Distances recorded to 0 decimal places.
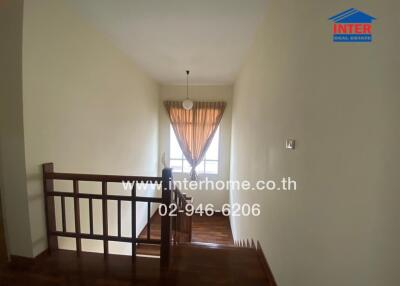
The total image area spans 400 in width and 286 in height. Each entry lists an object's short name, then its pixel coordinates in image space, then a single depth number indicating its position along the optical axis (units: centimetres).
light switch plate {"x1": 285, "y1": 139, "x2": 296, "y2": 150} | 127
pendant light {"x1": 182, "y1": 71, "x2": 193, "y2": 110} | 455
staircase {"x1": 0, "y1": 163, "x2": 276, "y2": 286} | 156
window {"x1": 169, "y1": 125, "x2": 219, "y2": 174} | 536
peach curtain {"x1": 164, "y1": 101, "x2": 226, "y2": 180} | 511
